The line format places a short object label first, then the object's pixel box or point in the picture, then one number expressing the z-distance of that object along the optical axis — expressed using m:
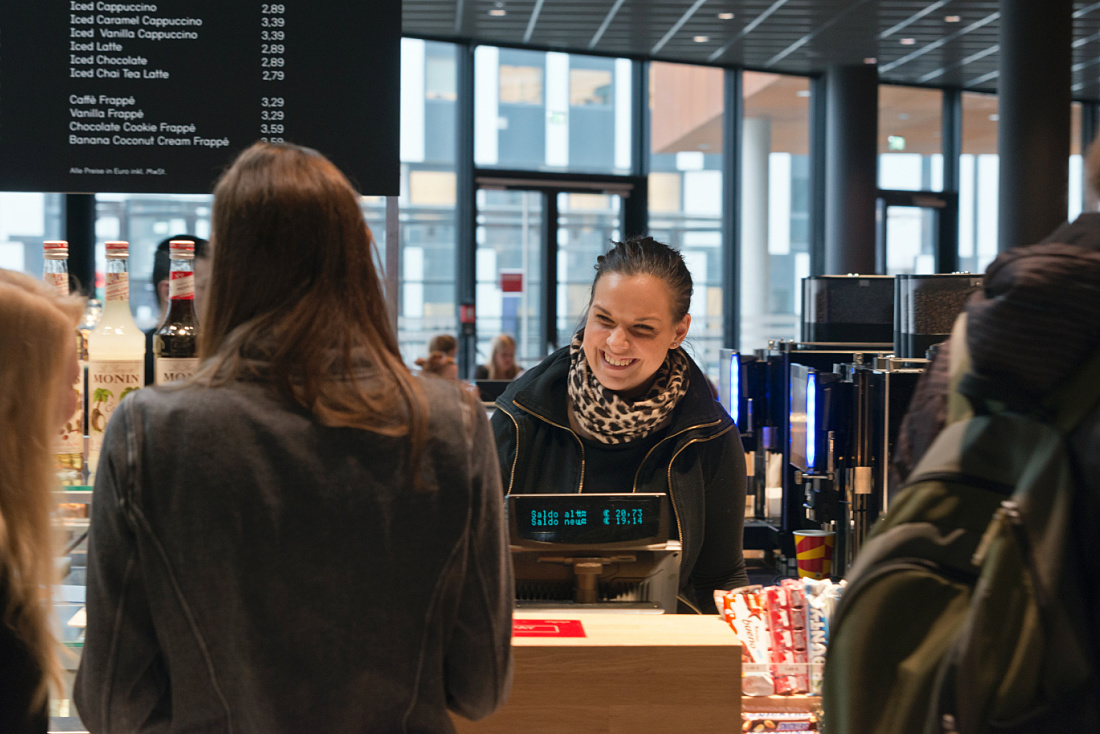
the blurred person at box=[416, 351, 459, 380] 5.90
